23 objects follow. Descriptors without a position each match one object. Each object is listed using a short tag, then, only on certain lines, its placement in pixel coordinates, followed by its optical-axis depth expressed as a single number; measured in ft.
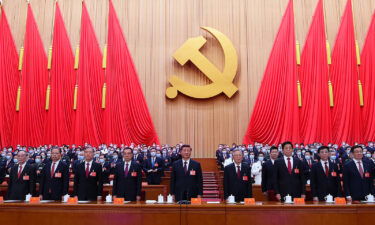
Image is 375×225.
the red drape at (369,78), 38.32
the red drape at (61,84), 39.63
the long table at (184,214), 9.81
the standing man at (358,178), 13.37
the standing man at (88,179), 14.40
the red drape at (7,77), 41.57
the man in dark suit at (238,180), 13.96
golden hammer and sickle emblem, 42.24
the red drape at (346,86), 36.91
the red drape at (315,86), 36.96
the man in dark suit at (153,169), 25.07
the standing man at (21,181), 14.16
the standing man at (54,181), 14.61
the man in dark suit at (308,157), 23.91
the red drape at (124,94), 39.65
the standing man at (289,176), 14.02
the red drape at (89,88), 38.58
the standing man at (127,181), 14.46
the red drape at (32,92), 40.09
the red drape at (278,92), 38.32
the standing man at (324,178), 13.89
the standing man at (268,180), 14.88
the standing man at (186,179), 13.70
